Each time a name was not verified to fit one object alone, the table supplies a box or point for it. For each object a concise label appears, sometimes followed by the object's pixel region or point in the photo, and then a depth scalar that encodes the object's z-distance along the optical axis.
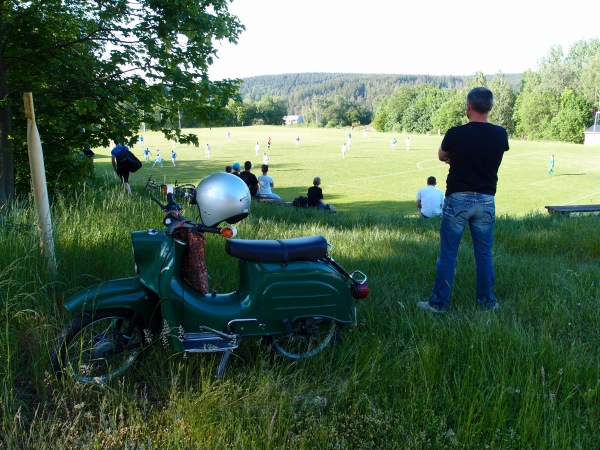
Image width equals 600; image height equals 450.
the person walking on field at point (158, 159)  50.58
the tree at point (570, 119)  100.88
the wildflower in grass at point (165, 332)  3.35
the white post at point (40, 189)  4.57
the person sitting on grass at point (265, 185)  19.66
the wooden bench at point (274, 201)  17.31
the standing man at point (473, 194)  4.65
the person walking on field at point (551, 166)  46.19
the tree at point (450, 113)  122.12
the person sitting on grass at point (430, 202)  15.43
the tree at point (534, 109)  107.75
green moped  3.32
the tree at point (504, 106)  117.61
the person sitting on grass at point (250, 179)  18.45
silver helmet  3.46
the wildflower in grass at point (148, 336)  3.46
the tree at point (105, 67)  8.14
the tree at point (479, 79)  127.04
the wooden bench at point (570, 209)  13.58
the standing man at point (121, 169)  8.45
